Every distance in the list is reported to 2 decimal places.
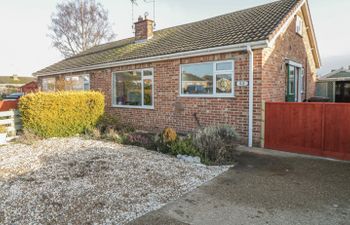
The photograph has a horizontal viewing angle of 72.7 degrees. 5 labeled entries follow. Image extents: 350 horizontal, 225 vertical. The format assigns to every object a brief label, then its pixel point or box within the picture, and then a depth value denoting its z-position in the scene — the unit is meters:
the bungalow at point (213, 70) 7.52
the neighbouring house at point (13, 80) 52.70
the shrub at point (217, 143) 5.91
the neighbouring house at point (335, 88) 16.31
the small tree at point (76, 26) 29.38
